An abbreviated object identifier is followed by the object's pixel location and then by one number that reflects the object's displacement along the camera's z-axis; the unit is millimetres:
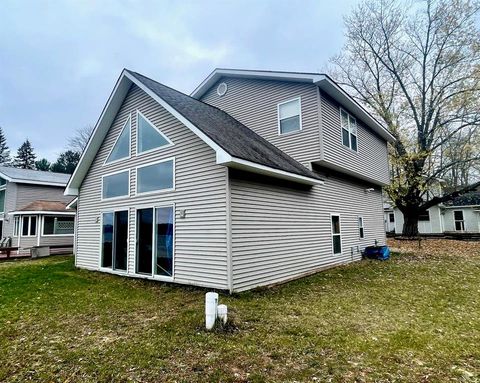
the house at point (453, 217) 27219
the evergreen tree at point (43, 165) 44531
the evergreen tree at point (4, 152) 48812
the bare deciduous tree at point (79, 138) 41716
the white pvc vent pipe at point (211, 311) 4606
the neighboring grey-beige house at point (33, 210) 18312
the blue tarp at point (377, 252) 12914
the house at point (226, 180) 7102
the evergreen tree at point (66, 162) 40812
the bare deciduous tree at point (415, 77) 17906
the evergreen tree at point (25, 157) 48875
